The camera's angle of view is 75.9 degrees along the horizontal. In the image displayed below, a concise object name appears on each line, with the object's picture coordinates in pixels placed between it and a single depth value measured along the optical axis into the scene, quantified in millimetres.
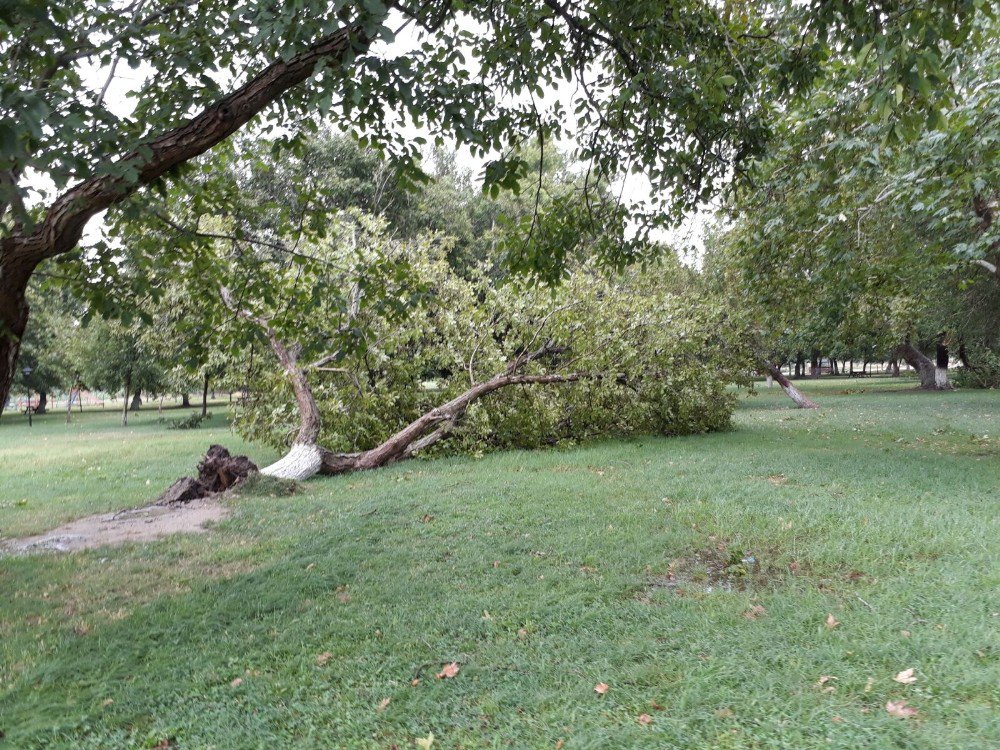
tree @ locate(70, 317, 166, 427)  20828
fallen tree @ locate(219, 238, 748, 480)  11016
